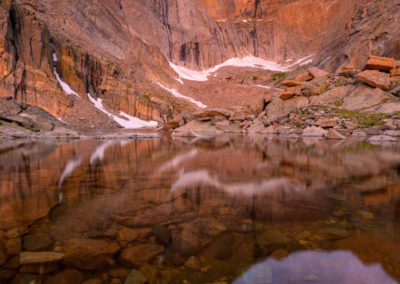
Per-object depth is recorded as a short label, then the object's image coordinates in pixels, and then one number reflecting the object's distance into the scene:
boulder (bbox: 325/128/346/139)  11.83
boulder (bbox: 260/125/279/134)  16.57
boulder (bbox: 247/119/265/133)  17.85
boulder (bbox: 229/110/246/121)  19.42
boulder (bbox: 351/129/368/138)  12.26
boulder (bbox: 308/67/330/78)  19.27
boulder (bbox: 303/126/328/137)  13.70
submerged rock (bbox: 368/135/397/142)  10.38
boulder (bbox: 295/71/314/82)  20.81
